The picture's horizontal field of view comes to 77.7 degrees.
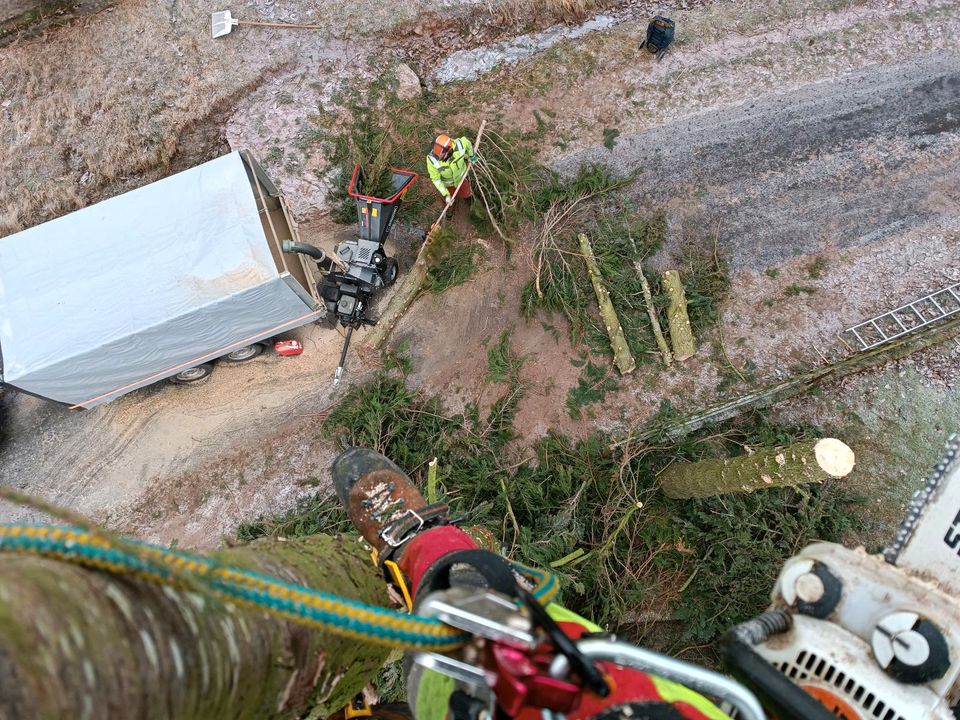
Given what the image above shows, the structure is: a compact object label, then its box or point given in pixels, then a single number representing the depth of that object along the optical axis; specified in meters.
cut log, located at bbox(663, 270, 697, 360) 7.52
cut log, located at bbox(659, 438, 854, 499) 5.12
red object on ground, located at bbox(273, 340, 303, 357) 7.85
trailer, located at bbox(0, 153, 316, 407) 6.08
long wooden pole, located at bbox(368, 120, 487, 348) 7.95
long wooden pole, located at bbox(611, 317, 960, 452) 7.18
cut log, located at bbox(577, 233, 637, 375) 7.53
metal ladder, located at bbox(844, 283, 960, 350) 7.46
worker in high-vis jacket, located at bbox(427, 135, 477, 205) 7.29
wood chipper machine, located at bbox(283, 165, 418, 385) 7.49
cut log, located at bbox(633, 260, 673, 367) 7.56
